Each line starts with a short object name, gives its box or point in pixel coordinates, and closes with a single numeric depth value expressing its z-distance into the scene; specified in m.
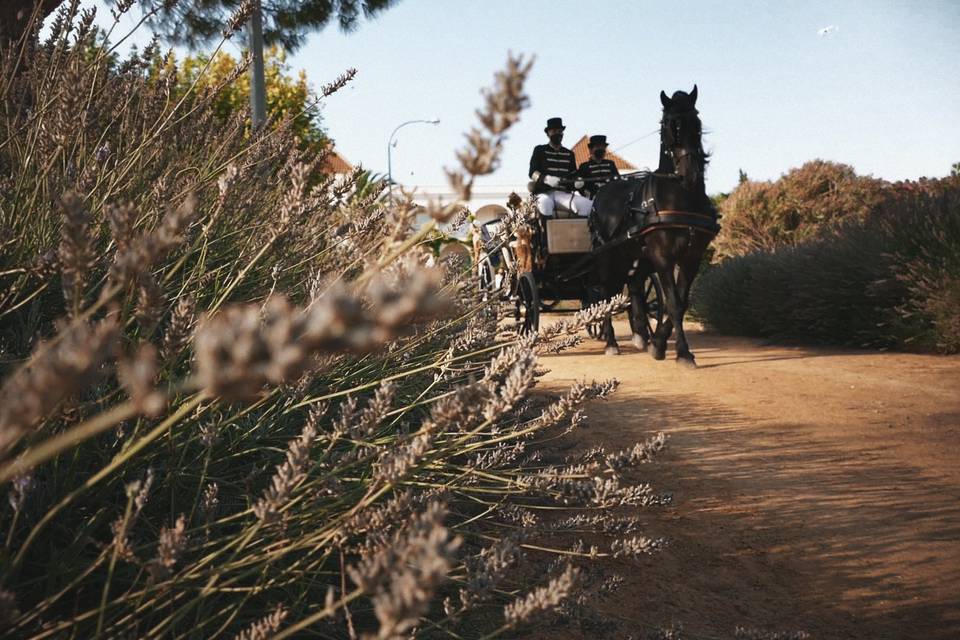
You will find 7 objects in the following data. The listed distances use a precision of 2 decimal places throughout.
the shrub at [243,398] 0.58
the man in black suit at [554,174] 9.44
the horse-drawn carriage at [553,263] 8.64
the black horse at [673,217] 7.25
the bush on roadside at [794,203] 15.09
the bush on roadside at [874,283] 7.16
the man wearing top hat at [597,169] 10.09
